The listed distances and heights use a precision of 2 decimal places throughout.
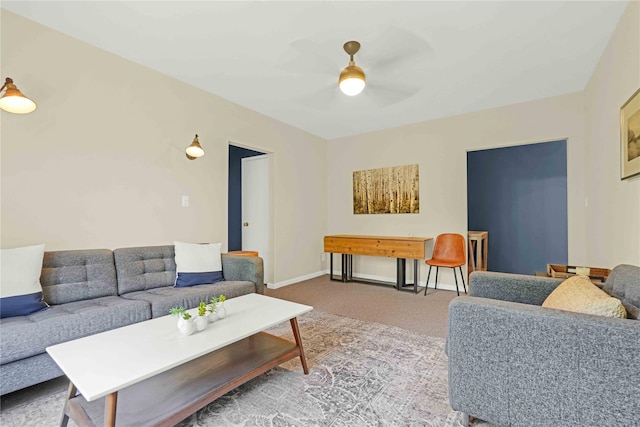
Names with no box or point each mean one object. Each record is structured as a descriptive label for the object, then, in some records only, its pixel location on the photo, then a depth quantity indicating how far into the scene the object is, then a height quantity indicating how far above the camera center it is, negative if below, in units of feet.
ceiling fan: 7.48 +4.60
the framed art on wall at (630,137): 5.51 +1.64
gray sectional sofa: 5.00 -2.02
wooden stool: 13.56 -1.73
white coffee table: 3.71 -2.08
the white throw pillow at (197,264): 8.45 -1.52
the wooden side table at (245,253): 10.66 -1.48
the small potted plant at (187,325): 4.84 -1.90
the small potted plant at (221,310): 5.60 -1.90
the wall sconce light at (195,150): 9.67 +2.24
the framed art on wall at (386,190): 14.20 +1.31
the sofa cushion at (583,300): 3.66 -1.22
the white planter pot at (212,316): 5.43 -1.96
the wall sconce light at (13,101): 6.01 +2.49
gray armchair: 3.24 -1.88
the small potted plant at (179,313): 4.96 -1.75
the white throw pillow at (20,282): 5.57 -1.36
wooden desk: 12.55 -1.61
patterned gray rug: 4.69 -3.38
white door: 14.26 +0.39
